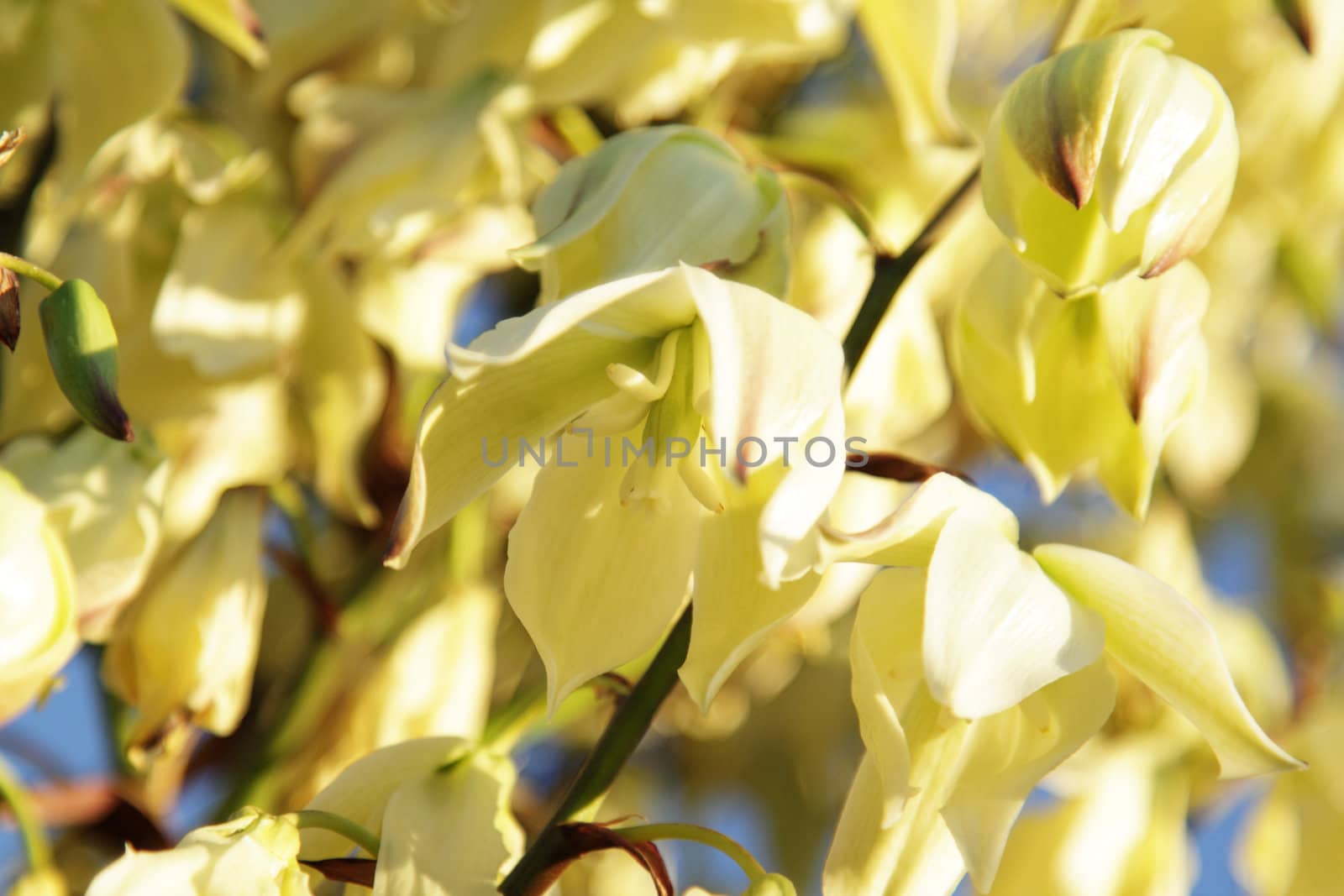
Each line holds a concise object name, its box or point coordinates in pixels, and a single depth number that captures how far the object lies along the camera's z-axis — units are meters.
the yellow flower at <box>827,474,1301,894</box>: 0.52
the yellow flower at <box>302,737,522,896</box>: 0.55
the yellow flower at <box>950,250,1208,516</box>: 0.55
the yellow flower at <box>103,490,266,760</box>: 0.60
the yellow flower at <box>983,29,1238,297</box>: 0.54
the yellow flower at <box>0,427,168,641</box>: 0.59
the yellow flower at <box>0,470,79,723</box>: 0.56
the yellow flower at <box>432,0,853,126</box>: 0.63
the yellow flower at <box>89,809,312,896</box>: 0.52
